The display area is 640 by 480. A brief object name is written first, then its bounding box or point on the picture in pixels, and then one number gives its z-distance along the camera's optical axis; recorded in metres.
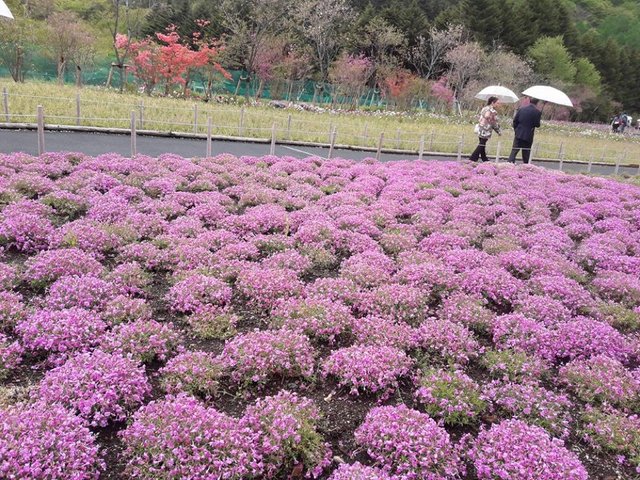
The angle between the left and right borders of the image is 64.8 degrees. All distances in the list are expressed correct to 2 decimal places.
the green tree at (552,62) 70.94
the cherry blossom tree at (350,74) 51.53
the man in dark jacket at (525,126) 18.91
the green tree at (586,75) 77.69
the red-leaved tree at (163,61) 40.53
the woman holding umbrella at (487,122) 19.77
